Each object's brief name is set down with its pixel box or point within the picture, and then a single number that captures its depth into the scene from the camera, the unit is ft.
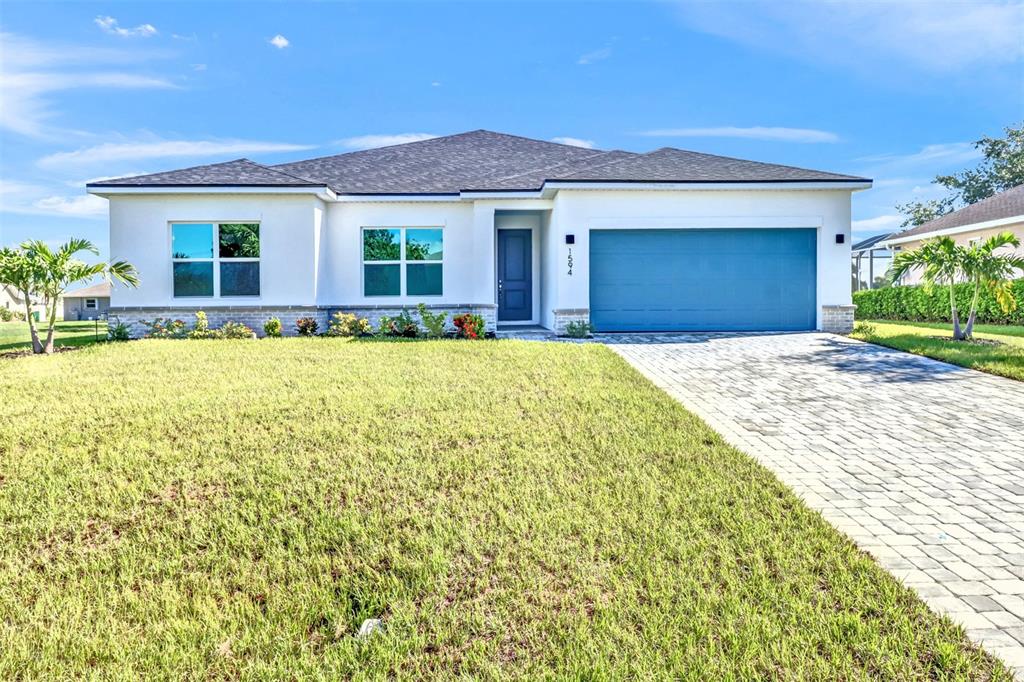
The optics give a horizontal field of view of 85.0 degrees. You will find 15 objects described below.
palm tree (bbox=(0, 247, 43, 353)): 35.96
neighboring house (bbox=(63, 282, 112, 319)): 163.63
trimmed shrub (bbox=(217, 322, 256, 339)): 44.01
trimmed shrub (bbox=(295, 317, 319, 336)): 45.39
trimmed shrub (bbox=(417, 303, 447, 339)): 43.32
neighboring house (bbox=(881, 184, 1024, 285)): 62.39
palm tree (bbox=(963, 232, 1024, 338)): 38.99
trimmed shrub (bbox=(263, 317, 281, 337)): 44.70
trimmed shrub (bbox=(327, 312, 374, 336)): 45.42
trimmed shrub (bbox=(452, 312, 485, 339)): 42.98
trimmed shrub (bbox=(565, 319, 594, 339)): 43.73
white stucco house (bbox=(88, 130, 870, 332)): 44.68
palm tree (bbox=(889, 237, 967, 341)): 39.29
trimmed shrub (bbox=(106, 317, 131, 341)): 44.50
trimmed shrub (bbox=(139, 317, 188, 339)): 44.27
